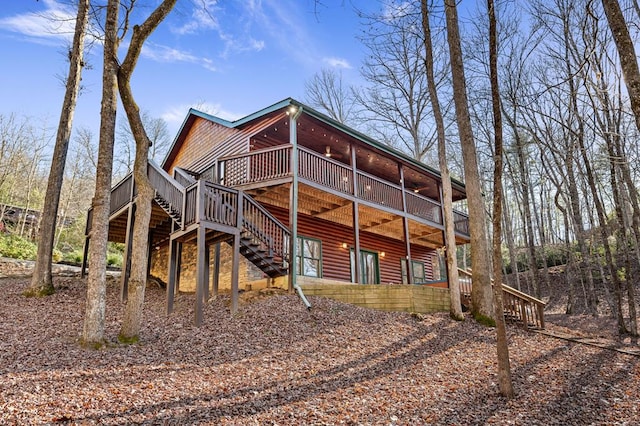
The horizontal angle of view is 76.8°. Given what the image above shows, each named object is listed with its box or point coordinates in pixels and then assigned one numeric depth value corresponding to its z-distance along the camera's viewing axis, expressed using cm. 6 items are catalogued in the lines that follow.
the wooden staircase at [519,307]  1162
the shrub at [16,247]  1761
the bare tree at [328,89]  2852
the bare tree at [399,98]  2330
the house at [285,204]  1020
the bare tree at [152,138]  2945
